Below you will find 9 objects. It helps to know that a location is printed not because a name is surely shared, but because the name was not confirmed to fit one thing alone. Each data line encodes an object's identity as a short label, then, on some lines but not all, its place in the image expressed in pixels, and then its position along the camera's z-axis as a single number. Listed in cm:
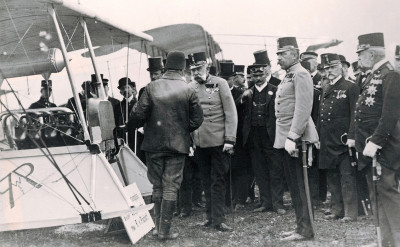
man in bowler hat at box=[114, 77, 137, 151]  765
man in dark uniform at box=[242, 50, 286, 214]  634
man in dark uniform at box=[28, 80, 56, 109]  886
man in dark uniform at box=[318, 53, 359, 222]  563
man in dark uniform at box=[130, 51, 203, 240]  488
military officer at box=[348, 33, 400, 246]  380
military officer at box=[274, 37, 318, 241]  448
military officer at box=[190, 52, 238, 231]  542
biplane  475
